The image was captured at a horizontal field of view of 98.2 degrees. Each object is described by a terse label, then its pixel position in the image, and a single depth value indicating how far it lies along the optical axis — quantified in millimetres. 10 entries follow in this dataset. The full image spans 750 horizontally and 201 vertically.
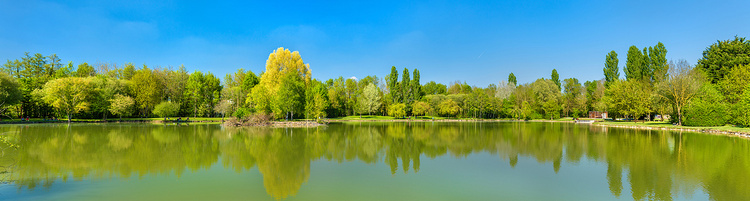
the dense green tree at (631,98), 37469
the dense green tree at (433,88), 77875
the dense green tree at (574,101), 61250
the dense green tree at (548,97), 60812
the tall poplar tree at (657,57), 44119
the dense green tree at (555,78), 69875
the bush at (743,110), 24859
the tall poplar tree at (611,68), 53125
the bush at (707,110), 27844
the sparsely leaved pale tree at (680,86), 30922
